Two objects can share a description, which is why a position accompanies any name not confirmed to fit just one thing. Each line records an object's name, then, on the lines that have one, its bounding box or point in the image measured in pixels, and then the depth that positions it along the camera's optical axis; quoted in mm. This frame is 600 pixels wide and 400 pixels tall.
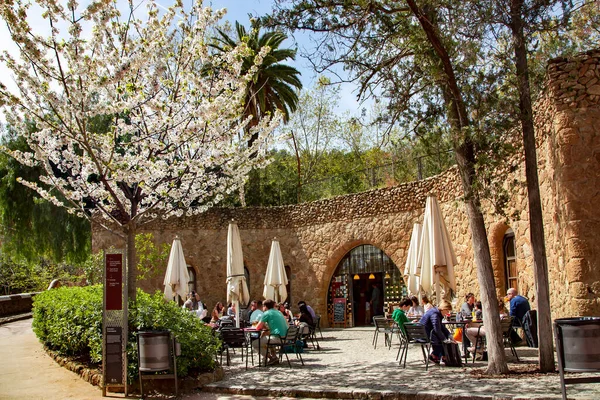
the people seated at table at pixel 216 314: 13617
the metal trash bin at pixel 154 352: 7797
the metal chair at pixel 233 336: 10430
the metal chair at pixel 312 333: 13004
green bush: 8516
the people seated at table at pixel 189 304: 14728
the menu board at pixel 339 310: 20125
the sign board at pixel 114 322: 8133
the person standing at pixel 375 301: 20984
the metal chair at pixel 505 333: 9492
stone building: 9312
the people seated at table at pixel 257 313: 11841
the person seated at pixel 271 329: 10320
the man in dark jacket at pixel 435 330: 9508
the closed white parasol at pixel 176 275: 15570
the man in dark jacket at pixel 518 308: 10742
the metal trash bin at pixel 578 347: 5867
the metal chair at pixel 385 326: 12328
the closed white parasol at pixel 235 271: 14062
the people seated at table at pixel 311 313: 13523
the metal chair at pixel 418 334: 9180
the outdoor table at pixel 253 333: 10375
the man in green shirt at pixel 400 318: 10433
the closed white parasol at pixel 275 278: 15977
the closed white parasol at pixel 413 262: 13234
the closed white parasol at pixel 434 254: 11133
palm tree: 25219
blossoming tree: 8578
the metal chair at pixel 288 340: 10195
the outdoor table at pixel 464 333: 9602
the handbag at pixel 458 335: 10870
